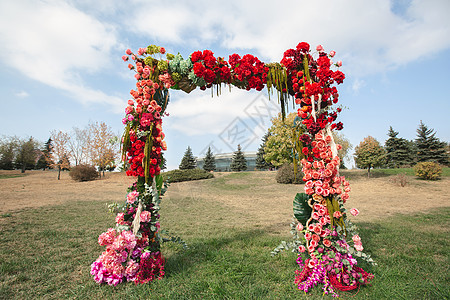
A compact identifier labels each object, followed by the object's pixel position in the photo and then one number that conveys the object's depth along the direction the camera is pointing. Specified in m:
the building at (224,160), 39.94
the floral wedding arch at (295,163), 2.91
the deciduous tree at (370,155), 18.48
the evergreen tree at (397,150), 27.52
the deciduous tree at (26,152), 28.31
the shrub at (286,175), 17.38
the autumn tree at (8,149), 28.84
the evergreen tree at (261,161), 33.74
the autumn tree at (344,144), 26.28
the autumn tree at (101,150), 23.52
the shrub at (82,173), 19.95
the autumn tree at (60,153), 22.23
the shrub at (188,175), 19.81
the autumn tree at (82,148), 23.71
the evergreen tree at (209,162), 33.96
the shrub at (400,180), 14.91
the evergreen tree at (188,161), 32.72
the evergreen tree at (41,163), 34.28
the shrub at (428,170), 16.47
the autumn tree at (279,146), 19.17
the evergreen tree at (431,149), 25.92
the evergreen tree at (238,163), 32.62
